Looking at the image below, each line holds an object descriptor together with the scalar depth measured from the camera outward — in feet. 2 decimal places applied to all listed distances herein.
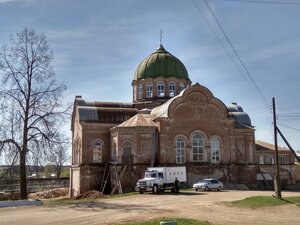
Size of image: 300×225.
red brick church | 121.49
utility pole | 84.33
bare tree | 91.45
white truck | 99.50
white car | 109.70
